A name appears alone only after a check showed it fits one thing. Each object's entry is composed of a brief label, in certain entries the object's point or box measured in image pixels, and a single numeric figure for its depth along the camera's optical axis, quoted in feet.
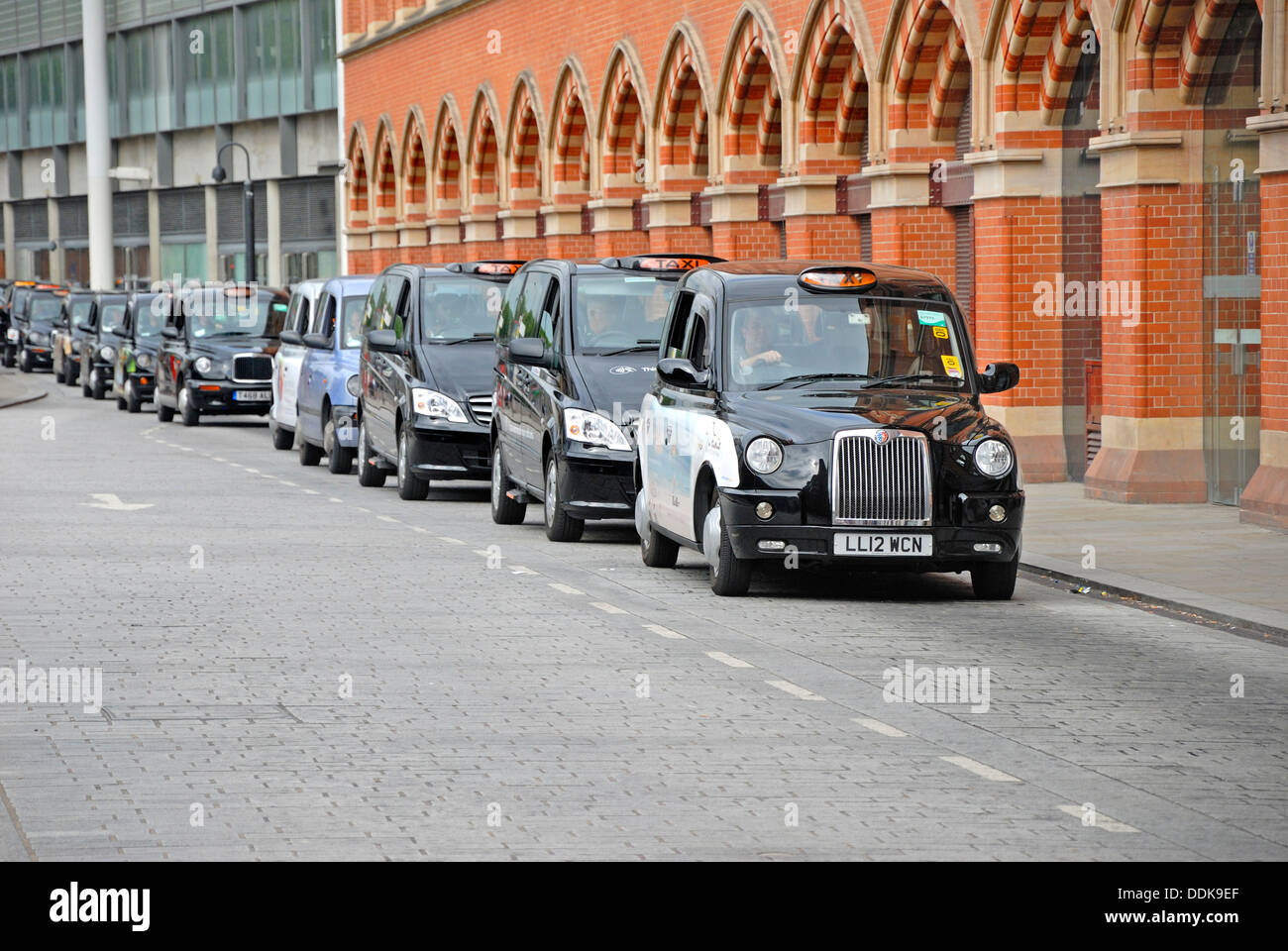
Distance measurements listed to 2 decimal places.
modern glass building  206.90
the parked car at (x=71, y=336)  158.71
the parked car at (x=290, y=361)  85.97
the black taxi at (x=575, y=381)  54.24
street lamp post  172.86
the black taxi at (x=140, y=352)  123.34
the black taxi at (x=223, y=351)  109.40
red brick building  65.46
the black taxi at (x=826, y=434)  43.29
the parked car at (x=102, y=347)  138.92
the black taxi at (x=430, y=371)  66.54
